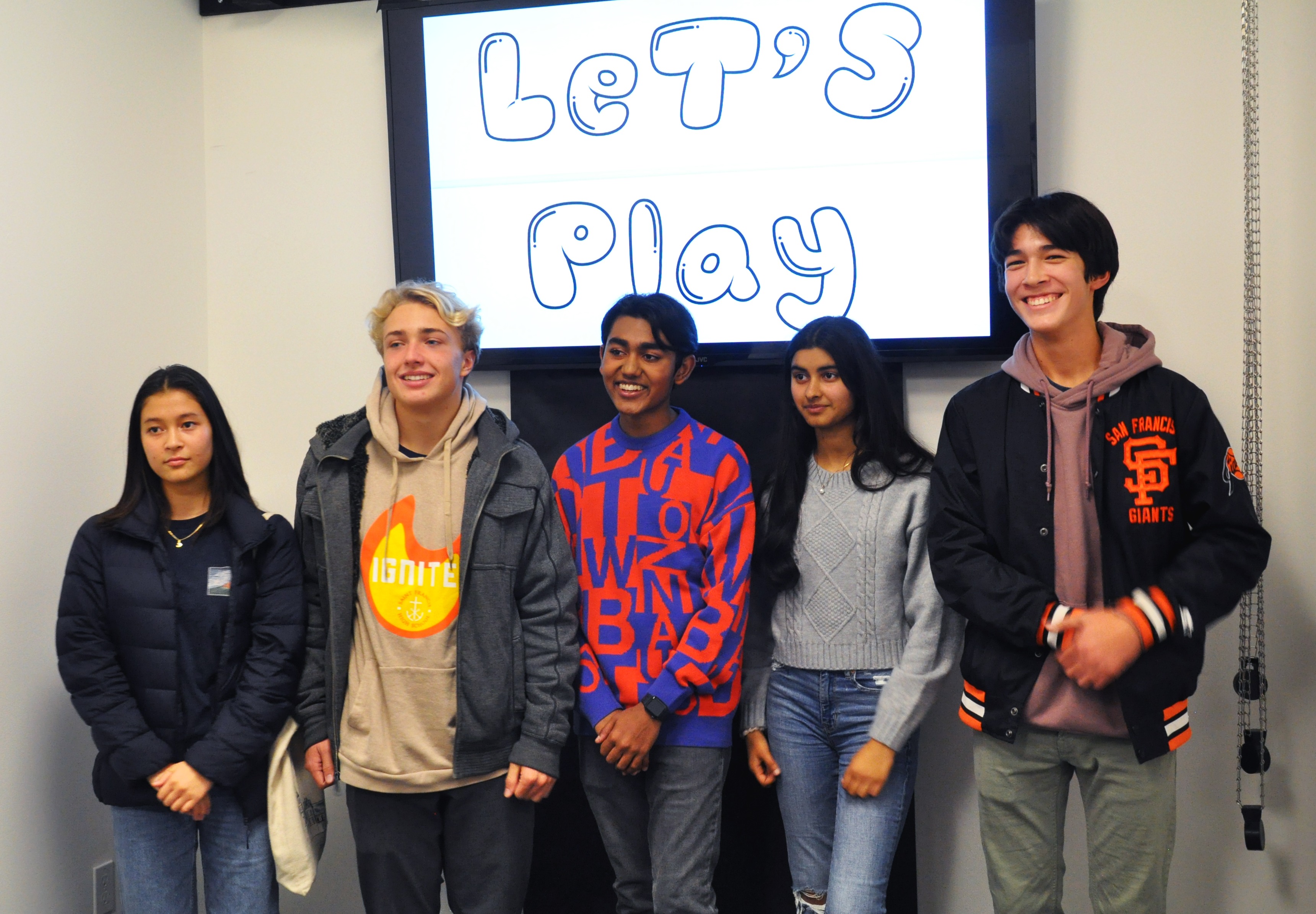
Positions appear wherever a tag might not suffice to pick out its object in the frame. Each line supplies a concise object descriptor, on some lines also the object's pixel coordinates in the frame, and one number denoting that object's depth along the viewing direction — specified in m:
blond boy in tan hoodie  1.69
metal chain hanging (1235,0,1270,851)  1.98
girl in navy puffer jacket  1.71
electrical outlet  2.17
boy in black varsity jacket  1.55
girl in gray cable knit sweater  1.75
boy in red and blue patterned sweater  1.77
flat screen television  2.20
